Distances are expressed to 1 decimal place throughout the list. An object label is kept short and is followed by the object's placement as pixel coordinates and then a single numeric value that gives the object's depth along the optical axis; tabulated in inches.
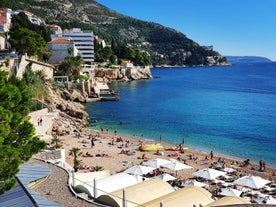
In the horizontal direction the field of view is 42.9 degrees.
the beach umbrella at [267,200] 738.8
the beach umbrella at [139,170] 909.8
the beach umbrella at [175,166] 963.5
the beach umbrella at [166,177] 884.0
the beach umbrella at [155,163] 985.5
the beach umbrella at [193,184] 847.1
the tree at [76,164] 914.6
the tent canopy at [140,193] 541.3
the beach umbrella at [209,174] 896.9
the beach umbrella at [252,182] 840.3
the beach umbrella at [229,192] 799.7
